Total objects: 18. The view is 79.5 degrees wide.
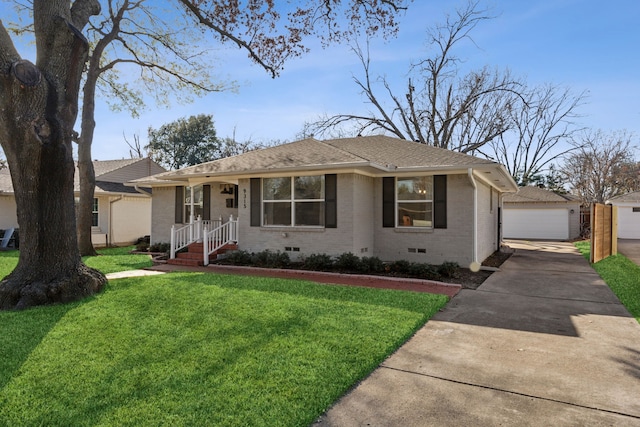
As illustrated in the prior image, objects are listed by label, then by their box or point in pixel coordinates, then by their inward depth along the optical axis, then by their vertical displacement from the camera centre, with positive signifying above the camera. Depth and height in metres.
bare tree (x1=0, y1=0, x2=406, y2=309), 6.30 +1.09
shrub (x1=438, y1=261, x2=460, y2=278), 9.01 -1.30
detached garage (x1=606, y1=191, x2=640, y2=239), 22.92 -0.02
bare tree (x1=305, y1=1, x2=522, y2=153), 26.23 +8.25
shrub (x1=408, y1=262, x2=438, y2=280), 8.88 -1.35
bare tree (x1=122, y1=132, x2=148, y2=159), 40.97 +7.19
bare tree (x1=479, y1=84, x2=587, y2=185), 30.02 +6.65
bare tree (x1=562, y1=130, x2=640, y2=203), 30.53 +4.03
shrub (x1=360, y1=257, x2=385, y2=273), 9.59 -1.30
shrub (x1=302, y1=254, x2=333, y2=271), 10.06 -1.30
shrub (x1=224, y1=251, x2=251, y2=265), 11.06 -1.29
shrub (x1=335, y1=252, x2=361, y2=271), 9.76 -1.23
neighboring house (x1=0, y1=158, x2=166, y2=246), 17.52 +0.21
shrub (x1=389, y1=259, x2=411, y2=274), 9.48 -1.32
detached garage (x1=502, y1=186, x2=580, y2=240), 22.42 -0.11
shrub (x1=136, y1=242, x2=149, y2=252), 15.13 -1.36
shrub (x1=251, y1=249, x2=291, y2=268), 10.59 -1.29
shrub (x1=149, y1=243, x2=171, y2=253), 14.40 -1.29
